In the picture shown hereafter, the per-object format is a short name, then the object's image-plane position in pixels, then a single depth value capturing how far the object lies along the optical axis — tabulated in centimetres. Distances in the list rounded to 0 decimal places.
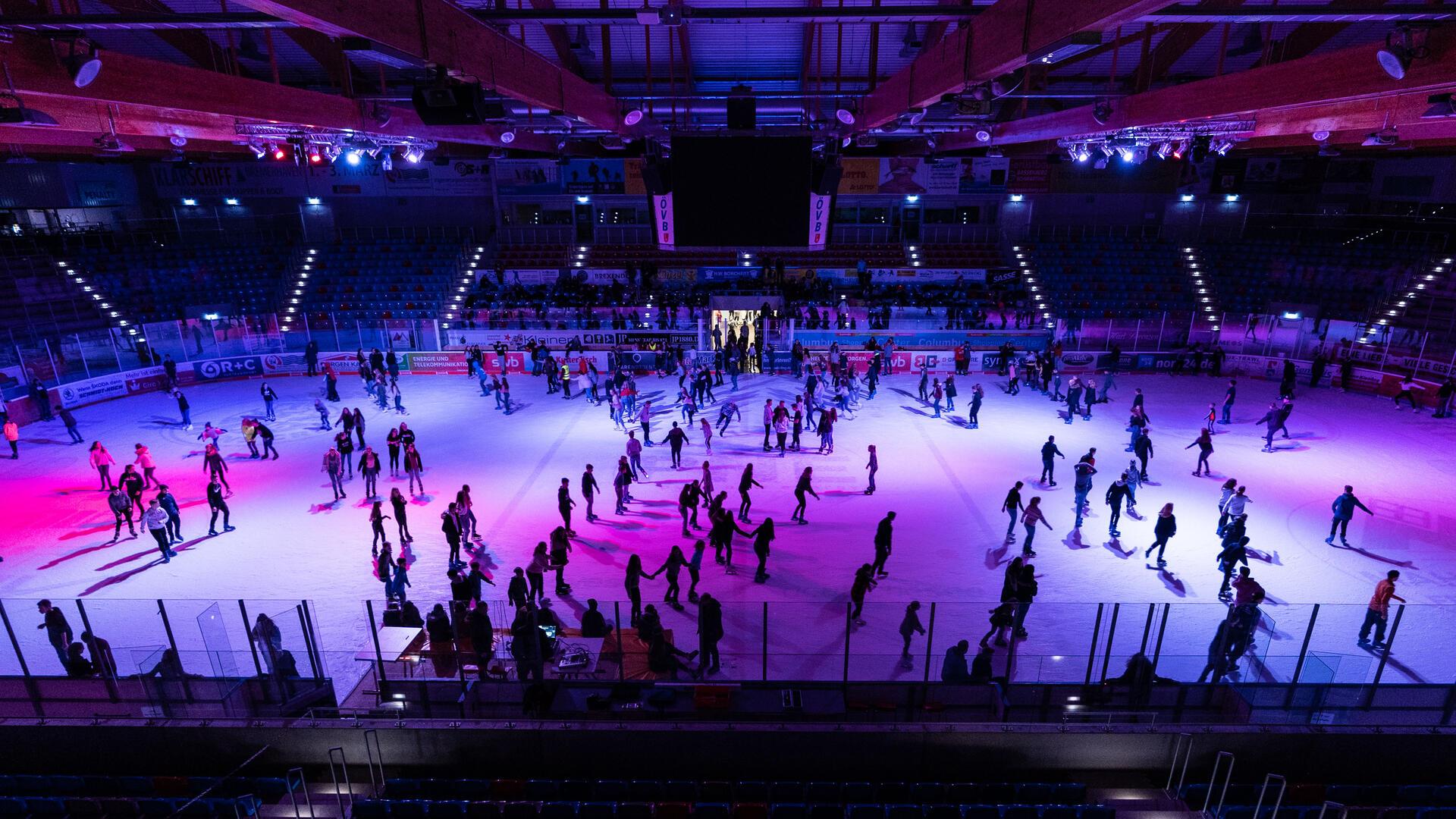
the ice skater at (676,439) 1555
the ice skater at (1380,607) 827
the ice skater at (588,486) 1310
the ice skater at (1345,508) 1175
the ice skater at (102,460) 1452
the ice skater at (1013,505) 1198
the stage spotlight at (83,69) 724
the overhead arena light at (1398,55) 671
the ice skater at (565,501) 1207
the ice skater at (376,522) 1131
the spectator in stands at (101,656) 821
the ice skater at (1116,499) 1231
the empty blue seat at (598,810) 705
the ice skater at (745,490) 1299
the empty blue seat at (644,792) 759
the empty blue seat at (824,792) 741
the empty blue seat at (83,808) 715
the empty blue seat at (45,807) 709
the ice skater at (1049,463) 1437
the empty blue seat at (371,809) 713
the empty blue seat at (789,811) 692
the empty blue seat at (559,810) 707
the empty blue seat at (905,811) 695
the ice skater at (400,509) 1170
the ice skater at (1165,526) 1113
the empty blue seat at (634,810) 699
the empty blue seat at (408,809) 711
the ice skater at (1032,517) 1139
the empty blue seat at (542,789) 762
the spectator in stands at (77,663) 824
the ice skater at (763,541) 1100
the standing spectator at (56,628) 816
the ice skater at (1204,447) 1486
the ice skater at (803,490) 1293
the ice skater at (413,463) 1420
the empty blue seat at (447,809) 709
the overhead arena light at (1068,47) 564
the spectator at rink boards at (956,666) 813
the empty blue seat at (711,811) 694
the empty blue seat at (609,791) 755
